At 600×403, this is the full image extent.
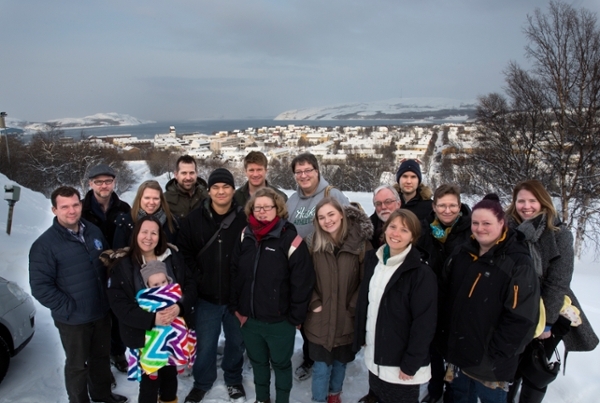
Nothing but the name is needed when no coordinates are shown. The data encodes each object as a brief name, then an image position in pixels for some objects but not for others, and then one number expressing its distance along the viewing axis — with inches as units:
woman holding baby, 102.2
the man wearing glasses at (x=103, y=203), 128.0
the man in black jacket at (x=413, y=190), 140.6
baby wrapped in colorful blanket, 103.3
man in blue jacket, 101.5
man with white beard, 126.6
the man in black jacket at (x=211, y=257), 118.6
